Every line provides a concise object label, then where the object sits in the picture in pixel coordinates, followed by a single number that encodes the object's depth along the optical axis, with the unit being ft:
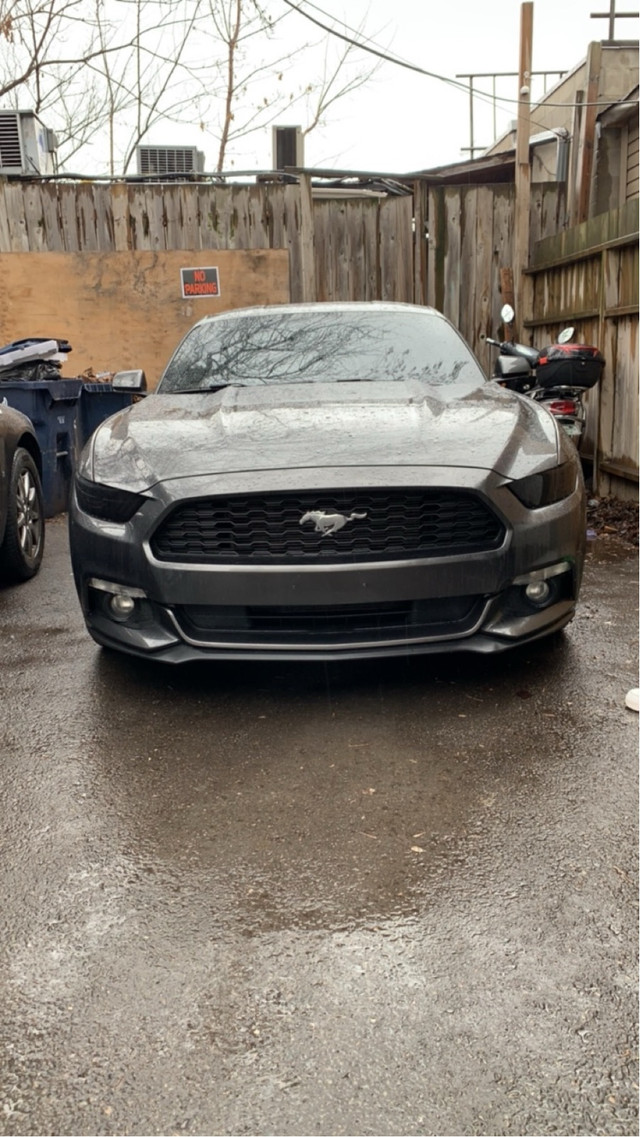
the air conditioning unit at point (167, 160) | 30.27
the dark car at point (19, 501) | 14.76
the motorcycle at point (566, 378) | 19.52
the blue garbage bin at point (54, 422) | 20.10
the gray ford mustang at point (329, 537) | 9.16
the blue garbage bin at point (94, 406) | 23.73
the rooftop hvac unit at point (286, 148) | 30.55
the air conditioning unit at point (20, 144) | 27.58
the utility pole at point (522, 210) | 25.70
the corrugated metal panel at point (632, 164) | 33.88
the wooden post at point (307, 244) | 27.14
